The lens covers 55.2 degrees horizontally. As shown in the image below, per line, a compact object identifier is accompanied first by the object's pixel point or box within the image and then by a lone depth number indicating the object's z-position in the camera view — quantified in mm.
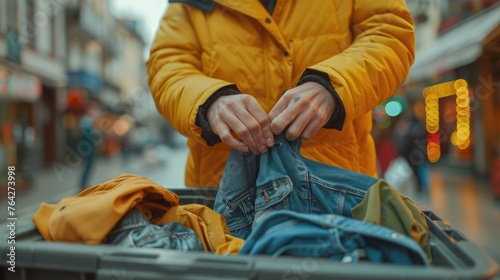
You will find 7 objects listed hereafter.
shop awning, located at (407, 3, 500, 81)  7534
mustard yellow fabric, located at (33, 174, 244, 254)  1065
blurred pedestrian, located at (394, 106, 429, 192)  7852
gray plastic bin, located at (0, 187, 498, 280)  804
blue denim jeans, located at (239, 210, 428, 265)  964
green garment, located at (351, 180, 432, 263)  1096
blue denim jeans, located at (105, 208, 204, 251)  1090
